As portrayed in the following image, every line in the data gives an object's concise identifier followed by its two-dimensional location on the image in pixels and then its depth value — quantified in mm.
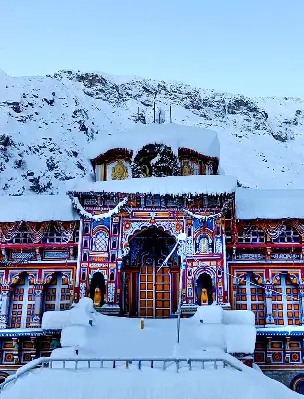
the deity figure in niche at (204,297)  17359
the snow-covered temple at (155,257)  17594
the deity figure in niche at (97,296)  17547
